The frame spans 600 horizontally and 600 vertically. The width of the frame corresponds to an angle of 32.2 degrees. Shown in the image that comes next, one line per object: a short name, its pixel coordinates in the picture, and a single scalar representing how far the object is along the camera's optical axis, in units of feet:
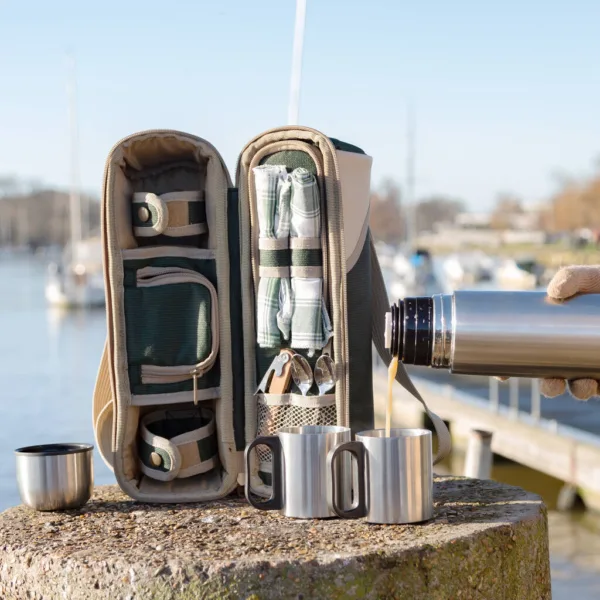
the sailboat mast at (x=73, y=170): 148.46
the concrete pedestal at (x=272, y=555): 8.50
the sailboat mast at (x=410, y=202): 161.48
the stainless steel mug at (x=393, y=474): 9.13
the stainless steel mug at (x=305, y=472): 9.52
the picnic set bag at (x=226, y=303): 11.05
